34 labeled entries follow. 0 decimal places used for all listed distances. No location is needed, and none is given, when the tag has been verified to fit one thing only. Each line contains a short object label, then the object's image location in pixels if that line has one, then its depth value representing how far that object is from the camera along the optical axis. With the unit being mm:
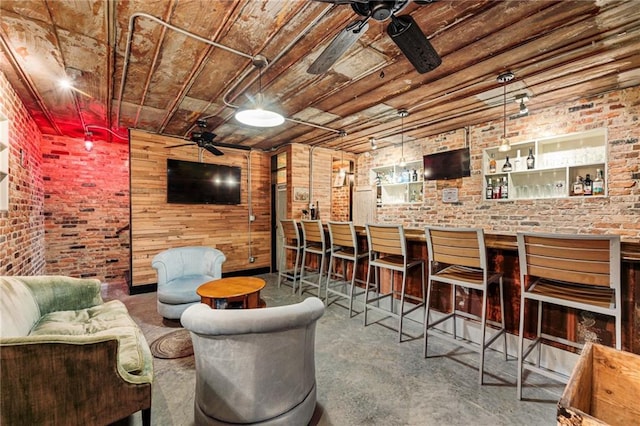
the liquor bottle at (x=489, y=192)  4176
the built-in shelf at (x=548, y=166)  3340
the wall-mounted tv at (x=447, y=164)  4402
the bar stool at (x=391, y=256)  2695
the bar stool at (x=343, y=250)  3275
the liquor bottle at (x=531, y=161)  3754
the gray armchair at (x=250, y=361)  1353
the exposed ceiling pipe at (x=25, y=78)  2146
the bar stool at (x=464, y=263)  2080
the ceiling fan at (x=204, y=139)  3766
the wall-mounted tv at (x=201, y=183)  4688
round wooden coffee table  2457
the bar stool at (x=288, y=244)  4402
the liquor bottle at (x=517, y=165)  3904
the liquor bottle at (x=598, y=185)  3199
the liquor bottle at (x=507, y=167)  3965
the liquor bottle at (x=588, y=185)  3273
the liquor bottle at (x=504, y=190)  4008
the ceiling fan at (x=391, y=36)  1366
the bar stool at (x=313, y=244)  3814
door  5637
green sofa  1167
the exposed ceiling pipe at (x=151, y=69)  2070
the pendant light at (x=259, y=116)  2525
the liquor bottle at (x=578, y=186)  3355
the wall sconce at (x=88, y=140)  4355
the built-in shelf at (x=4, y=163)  2480
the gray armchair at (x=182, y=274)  3084
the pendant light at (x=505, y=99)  2662
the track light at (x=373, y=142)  5047
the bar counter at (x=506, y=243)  1599
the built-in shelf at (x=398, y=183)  5238
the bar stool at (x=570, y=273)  1573
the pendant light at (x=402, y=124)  3661
